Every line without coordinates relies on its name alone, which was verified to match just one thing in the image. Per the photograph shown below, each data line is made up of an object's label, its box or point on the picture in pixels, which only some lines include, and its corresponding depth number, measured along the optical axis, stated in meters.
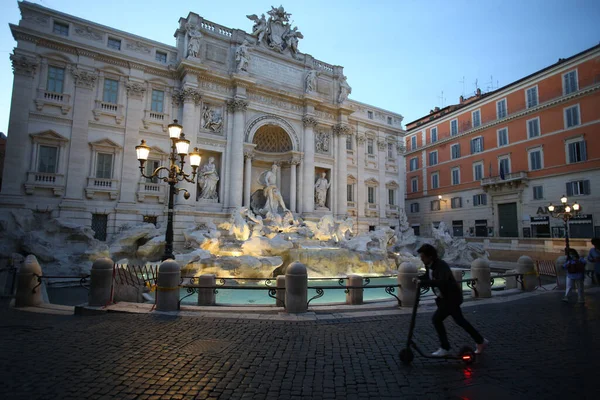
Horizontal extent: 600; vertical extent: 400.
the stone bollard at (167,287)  7.12
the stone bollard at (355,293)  8.12
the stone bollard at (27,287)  7.44
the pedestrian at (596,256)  8.02
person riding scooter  4.18
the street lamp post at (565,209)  15.35
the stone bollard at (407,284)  7.75
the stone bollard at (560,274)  10.90
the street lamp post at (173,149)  9.17
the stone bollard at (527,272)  10.26
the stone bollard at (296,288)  7.01
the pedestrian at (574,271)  8.06
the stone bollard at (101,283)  7.15
